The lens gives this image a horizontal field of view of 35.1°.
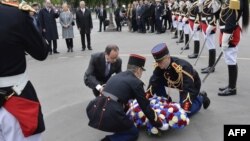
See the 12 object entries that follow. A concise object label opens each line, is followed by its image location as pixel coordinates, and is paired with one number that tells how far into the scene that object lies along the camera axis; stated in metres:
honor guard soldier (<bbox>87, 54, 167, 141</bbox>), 4.49
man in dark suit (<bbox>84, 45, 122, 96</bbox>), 5.70
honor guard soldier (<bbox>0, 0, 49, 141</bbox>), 2.71
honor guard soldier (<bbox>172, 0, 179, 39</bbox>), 15.02
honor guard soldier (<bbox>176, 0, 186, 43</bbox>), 13.36
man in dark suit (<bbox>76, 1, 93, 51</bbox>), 13.74
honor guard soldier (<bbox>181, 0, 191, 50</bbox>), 12.29
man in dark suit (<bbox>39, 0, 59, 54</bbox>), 13.23
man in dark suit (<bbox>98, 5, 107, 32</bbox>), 21.89
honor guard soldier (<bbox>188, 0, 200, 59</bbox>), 10.18
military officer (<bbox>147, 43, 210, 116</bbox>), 5.16
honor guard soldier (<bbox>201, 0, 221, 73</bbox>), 8.45
